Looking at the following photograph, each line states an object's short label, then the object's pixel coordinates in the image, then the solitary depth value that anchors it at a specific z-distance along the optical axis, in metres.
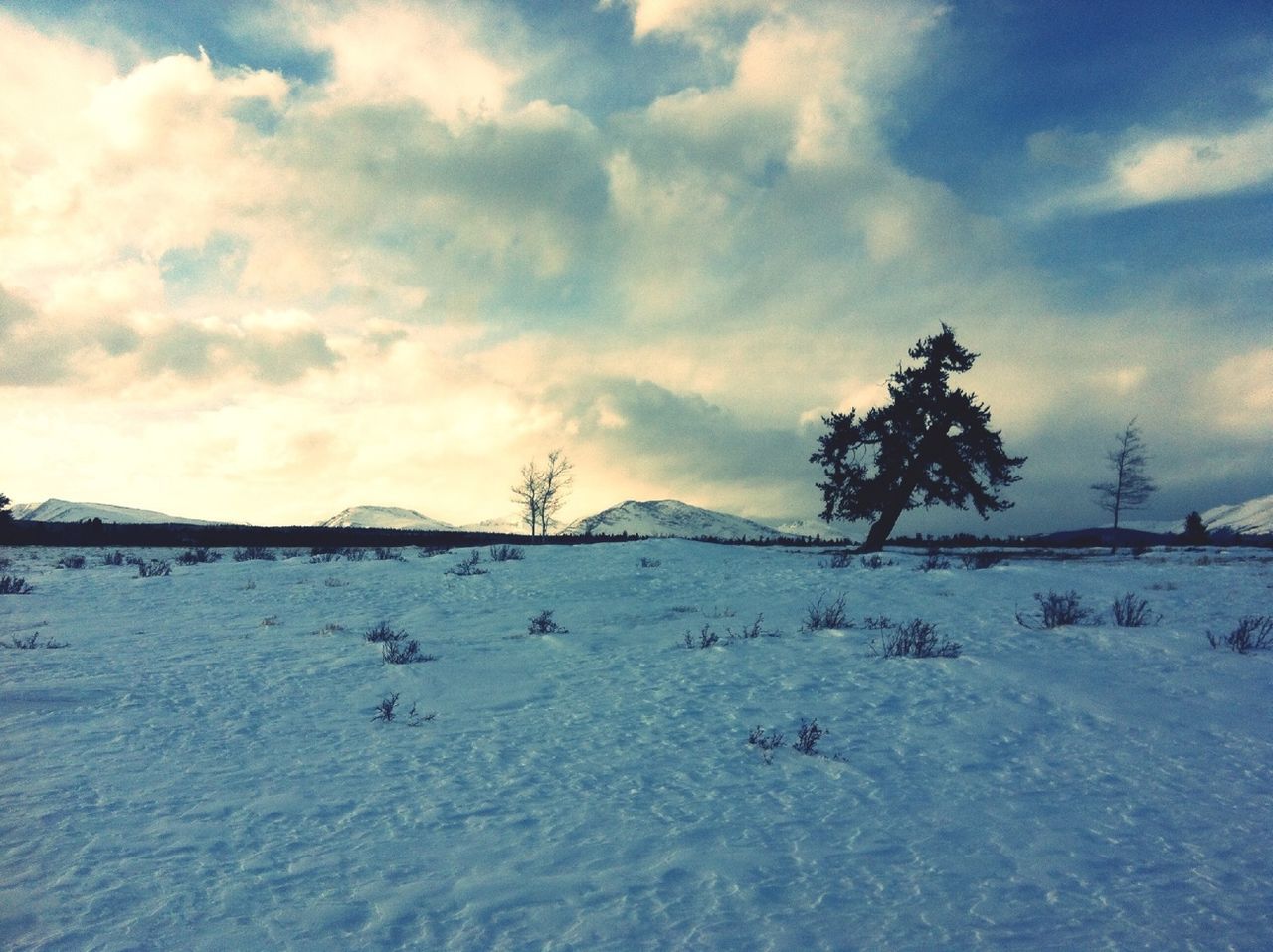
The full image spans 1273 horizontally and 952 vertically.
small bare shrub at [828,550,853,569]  16.03
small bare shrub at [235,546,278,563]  18.84
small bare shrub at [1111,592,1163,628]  9.92
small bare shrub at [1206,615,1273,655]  8.44
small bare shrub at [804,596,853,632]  9.84
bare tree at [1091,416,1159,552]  45.53
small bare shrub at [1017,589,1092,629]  10.00
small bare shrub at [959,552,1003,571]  16.85
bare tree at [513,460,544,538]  56.78
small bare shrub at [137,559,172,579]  14.91
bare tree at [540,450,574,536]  56.75
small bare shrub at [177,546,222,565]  18.42
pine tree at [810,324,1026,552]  25.58
